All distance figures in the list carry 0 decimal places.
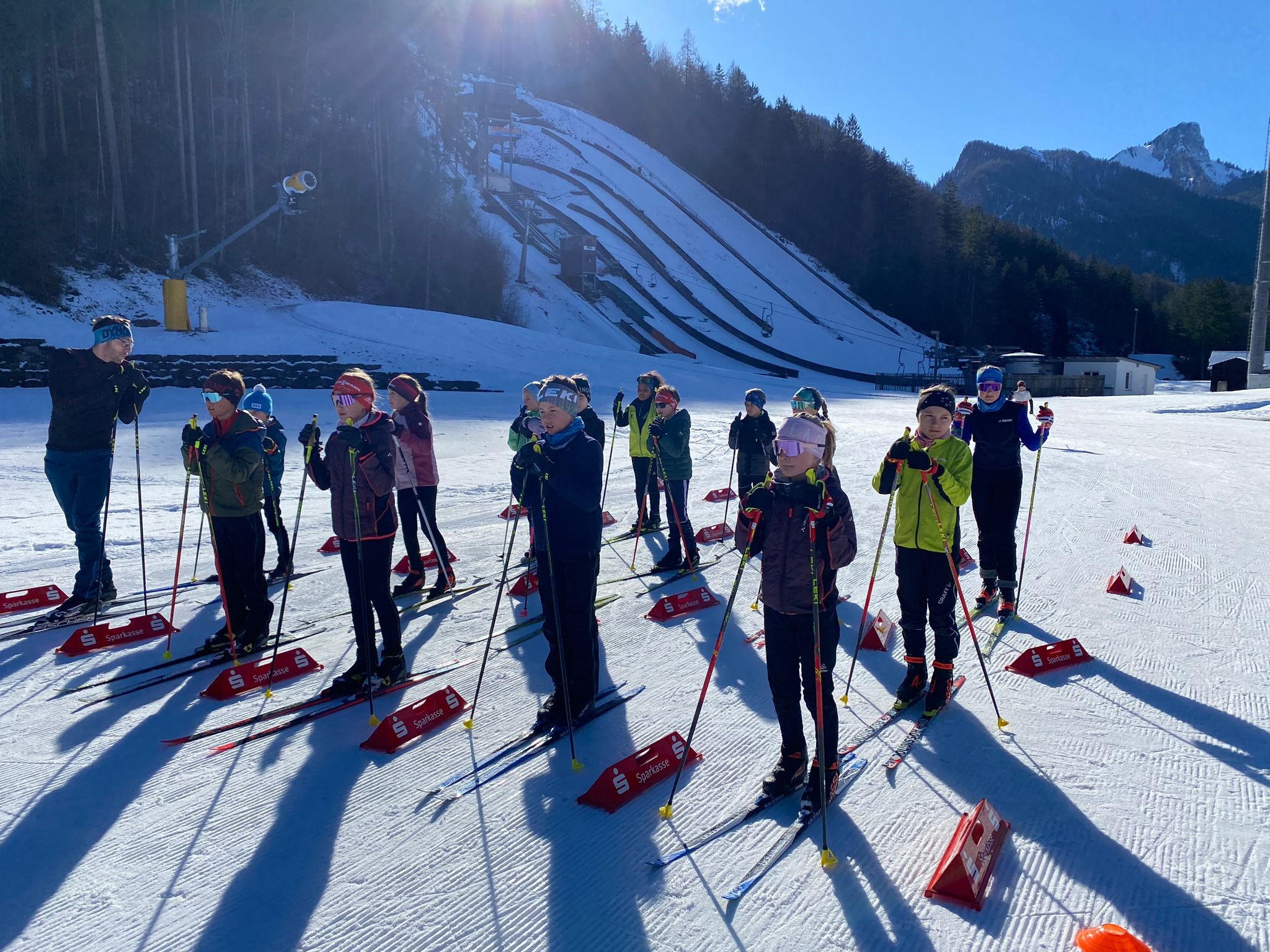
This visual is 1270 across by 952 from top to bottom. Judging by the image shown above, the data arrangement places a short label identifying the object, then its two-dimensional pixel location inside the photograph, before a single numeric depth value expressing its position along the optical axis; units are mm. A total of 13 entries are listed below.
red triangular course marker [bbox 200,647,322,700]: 4539
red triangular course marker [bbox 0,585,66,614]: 5766
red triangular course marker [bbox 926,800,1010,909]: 2850
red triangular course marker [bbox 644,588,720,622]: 6066
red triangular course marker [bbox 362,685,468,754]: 3967
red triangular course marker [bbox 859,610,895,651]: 5344
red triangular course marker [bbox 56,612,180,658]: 5082
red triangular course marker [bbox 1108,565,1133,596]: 6523
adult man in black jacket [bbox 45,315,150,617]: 5633
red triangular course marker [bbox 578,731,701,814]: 3484
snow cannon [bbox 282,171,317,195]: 22156
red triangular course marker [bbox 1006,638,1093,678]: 4926
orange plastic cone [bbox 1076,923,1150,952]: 2539
